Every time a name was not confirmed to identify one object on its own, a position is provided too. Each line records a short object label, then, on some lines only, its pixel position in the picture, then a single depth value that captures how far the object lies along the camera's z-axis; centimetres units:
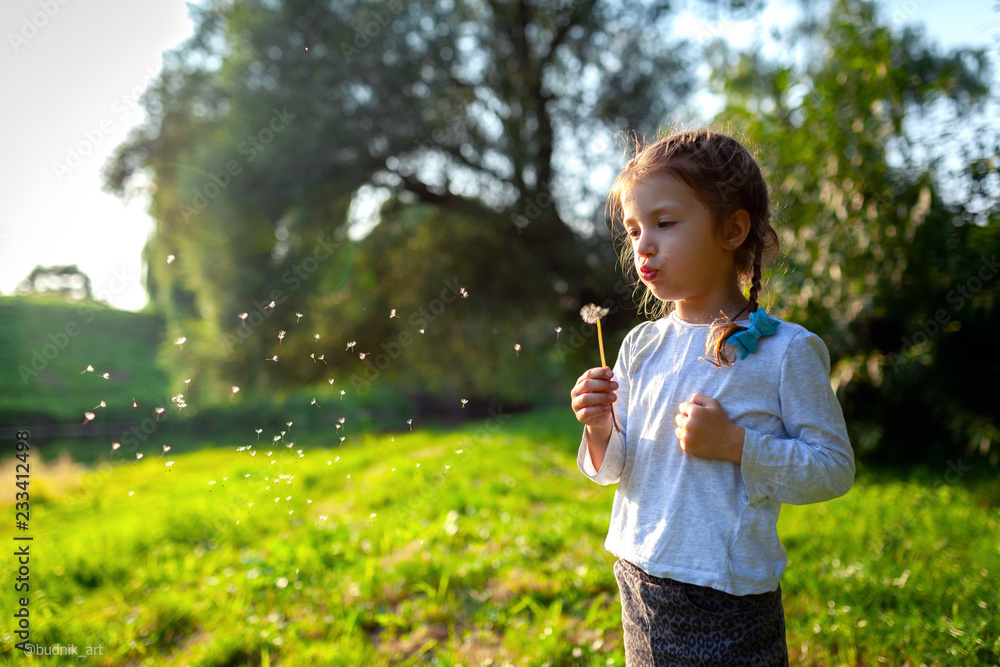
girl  124
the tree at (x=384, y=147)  725
